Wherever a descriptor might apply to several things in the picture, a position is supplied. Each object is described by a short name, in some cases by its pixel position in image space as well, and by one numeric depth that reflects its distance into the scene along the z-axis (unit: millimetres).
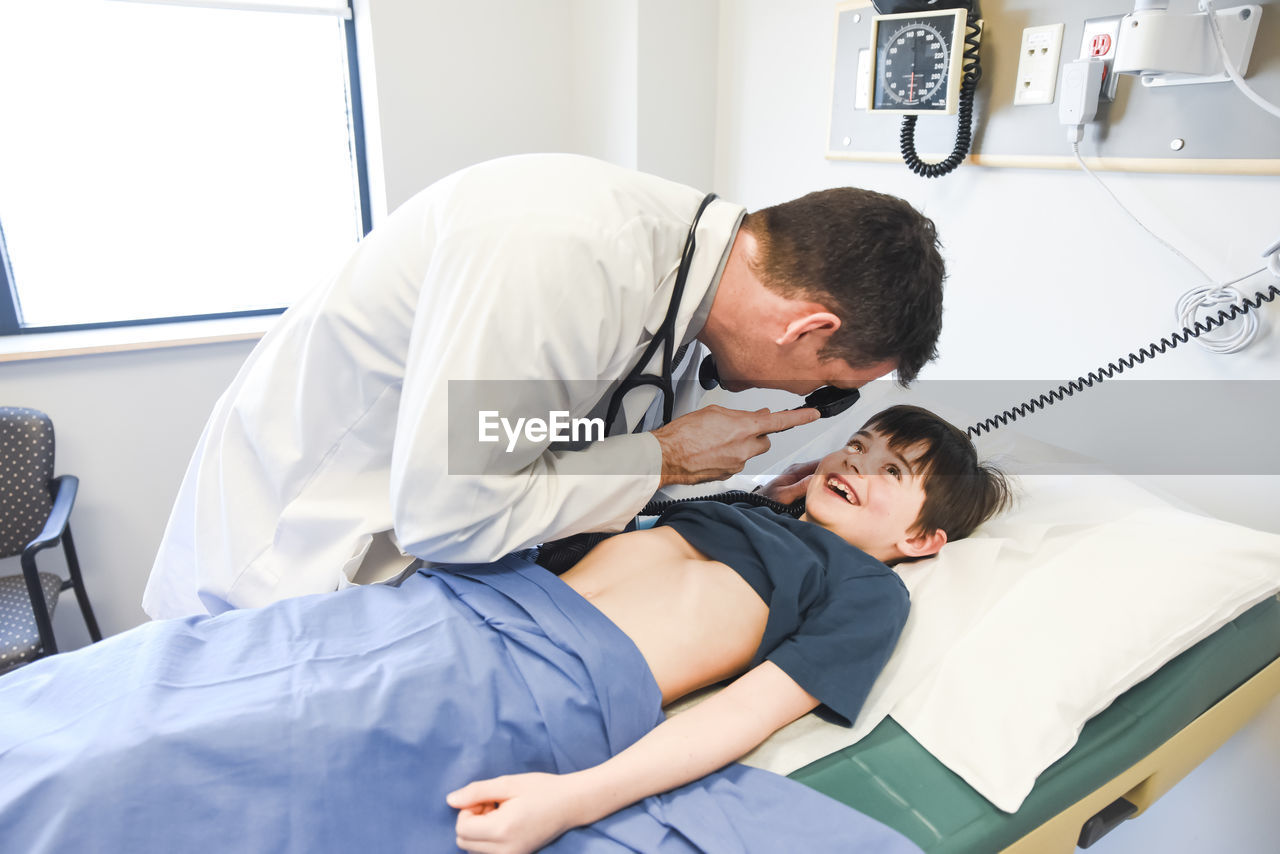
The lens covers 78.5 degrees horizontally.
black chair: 1919
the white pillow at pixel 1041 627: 972
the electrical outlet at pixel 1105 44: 1249
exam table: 898
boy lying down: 769
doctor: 951
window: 2205
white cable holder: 1112
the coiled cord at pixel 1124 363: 1183
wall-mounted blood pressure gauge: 1440
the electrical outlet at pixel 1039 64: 1351
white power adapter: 1259
